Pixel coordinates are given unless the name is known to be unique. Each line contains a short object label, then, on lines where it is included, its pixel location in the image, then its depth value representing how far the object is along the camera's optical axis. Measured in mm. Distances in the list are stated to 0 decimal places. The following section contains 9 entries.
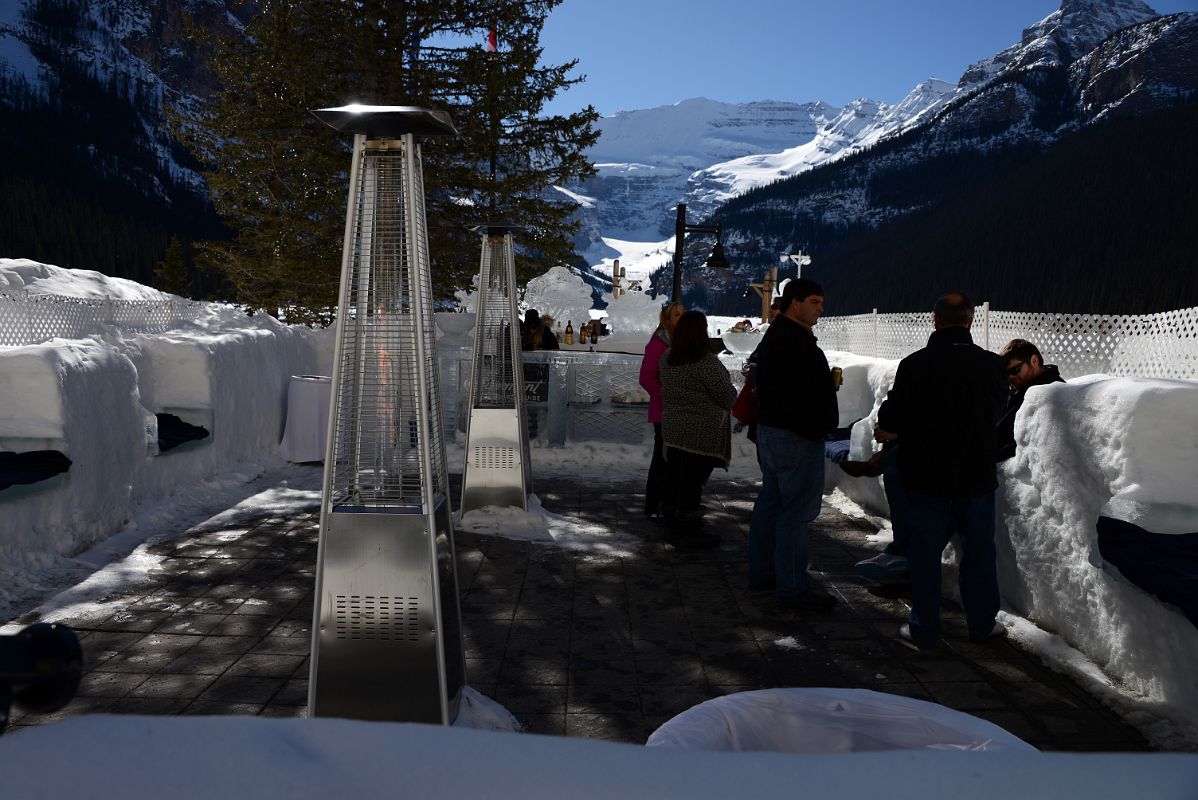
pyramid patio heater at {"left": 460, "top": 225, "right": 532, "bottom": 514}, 6957
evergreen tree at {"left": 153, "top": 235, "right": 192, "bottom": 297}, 67312
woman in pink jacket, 7078
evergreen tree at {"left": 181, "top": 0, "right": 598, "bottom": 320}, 15781
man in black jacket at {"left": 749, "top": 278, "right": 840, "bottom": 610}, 4727
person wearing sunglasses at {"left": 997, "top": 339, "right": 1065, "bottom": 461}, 4660
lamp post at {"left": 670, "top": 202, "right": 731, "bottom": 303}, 16172
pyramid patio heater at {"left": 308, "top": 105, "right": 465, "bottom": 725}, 3168
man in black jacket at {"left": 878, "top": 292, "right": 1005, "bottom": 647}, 4195
